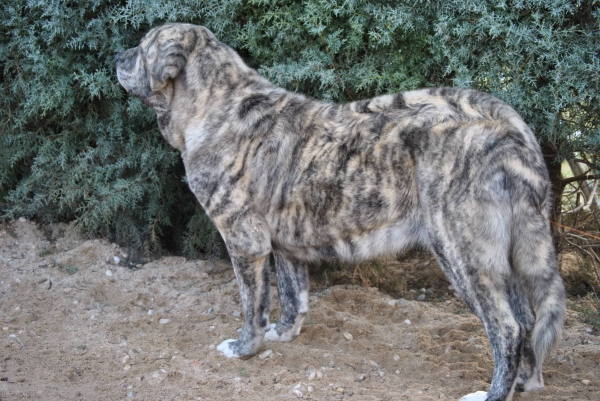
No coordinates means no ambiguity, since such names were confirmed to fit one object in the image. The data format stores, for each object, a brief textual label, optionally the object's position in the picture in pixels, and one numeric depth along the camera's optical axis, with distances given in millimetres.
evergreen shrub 4734
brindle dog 3613
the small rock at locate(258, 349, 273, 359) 4512
